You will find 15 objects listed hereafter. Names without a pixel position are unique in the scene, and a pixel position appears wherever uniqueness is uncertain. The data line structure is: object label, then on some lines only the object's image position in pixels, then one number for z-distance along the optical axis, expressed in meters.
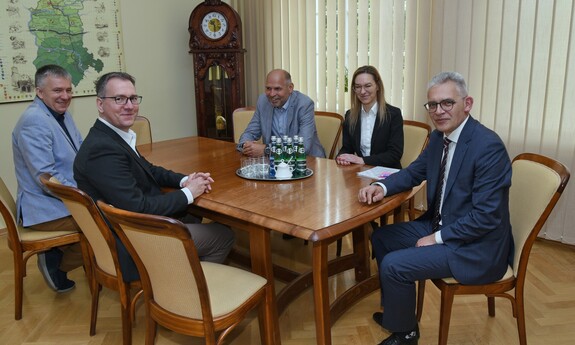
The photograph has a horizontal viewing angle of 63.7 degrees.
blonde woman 2.85
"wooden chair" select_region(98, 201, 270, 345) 1.48
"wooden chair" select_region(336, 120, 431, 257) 2.93
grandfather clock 4.25
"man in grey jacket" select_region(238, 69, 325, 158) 3.06
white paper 2.28
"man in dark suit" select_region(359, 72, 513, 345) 1.79
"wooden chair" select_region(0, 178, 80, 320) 2.42
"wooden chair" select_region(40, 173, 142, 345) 1.78
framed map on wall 3.54
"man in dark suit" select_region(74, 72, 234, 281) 1.91
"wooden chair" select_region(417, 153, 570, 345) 1.78
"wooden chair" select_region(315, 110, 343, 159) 3.35
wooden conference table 1.73
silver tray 2.26
